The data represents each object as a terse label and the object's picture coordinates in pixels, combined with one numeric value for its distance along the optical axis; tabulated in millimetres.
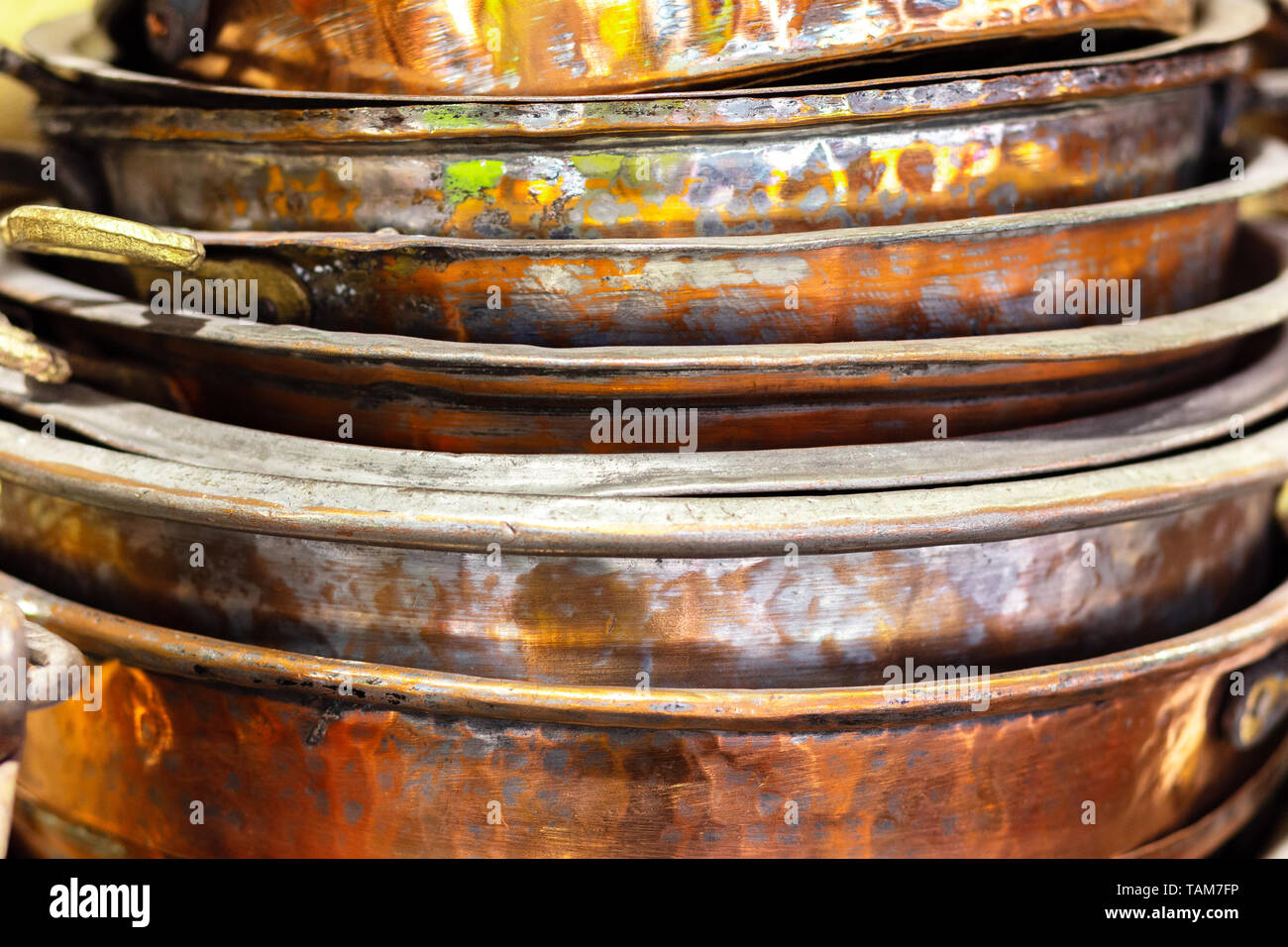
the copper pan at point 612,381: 792
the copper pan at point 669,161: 807
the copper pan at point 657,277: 804
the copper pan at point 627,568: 762
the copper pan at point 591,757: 780
